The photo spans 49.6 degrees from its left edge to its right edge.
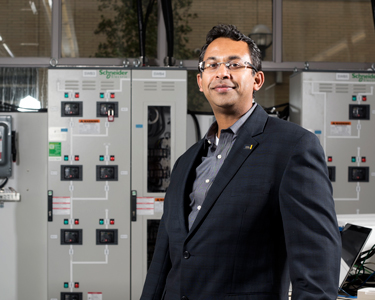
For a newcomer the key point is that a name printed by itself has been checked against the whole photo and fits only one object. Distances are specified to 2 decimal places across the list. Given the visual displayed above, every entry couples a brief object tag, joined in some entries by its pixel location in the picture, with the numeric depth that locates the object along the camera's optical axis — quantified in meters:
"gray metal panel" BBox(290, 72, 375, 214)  3.79
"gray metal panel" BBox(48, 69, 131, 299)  3.56
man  1.04
